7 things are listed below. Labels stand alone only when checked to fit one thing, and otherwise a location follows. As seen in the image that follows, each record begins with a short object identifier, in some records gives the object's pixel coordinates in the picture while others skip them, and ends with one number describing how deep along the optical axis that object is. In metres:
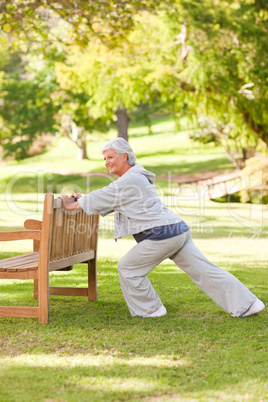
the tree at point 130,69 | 21.11
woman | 5.59
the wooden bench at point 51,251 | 5.54
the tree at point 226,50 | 19.83
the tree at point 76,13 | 13.48
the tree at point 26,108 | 33.72
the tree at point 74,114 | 30.67
